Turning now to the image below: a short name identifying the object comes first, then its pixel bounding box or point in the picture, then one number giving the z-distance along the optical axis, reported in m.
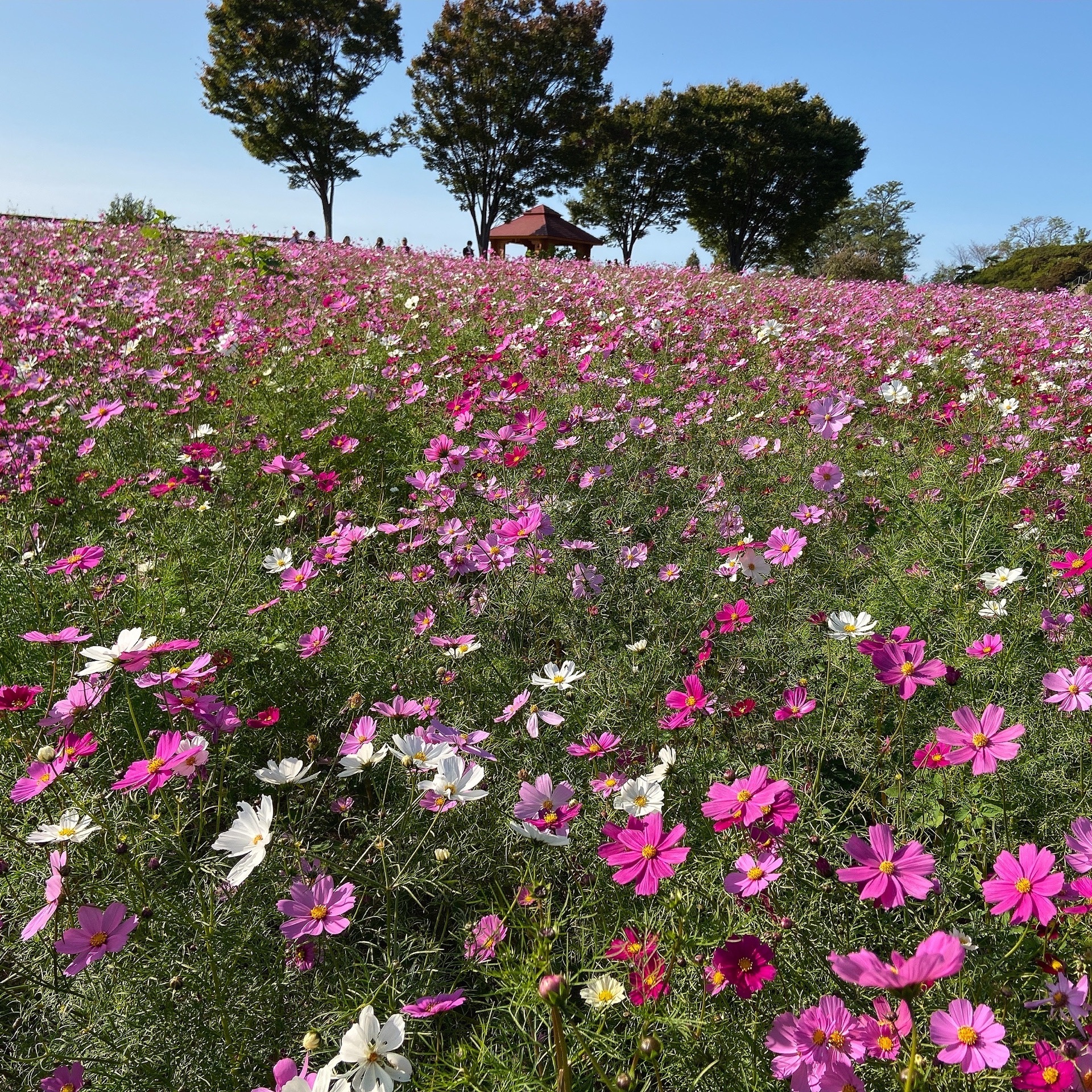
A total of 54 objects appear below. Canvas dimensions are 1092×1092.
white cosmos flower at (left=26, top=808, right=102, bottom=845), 1.07
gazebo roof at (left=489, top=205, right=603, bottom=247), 24.39
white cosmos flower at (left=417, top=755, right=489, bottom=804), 1.14
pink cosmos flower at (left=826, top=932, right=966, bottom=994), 0.67
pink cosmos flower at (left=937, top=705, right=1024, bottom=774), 1.09
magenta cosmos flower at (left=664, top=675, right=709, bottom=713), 1.37
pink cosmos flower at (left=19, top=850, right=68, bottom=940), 1.00
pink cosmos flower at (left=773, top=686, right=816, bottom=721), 1.34
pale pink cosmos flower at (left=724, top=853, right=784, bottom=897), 0.97
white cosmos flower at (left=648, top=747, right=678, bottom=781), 1.25
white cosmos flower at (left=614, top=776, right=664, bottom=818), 1.15
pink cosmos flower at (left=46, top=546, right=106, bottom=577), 1.67
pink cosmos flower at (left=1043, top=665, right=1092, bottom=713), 1.33
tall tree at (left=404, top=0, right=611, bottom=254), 25.03
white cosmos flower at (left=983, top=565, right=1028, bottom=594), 1.83
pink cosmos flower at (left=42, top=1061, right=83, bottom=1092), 0.92
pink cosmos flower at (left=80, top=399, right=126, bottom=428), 2.73
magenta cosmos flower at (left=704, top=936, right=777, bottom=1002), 0.87
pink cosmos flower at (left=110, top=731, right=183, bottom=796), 1.11
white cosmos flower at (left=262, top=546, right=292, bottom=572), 2.04
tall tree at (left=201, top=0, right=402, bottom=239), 24.16
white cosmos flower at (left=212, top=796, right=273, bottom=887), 1.02
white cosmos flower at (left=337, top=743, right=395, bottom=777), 1.22
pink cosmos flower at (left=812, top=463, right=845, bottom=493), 2.35
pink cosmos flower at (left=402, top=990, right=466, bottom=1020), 1.05
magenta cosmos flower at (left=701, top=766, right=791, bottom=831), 0.99
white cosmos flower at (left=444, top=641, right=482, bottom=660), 1.60
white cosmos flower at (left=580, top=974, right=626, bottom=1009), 0.96
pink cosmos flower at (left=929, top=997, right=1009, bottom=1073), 0.80
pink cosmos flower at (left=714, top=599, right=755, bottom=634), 1.66
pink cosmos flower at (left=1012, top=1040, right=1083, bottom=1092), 0.77
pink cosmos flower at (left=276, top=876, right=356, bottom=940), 1.02
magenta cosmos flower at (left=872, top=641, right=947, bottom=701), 1.19
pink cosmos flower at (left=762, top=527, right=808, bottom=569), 1.85
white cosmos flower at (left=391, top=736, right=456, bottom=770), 1.19
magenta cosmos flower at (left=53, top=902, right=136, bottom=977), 0.98
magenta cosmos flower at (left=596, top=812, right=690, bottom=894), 0.95
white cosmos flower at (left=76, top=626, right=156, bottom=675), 1.21
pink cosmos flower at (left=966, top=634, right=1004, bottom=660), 1.53
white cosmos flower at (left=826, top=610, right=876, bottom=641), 1.51
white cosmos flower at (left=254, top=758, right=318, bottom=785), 1.14
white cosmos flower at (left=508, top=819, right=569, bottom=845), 1.04
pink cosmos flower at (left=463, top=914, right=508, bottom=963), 1.13
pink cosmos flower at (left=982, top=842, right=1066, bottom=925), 0.90
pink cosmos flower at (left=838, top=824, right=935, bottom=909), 0.90
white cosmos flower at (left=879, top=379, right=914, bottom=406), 3.01
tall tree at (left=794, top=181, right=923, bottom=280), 41.47
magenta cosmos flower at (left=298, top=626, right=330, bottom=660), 1.80
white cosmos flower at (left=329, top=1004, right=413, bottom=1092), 0.83
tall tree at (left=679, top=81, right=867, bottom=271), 27.75
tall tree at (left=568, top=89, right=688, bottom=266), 28.16
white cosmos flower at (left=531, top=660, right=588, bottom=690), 1.55
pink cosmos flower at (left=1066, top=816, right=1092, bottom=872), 1.06
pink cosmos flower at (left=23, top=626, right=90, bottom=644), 1.31
